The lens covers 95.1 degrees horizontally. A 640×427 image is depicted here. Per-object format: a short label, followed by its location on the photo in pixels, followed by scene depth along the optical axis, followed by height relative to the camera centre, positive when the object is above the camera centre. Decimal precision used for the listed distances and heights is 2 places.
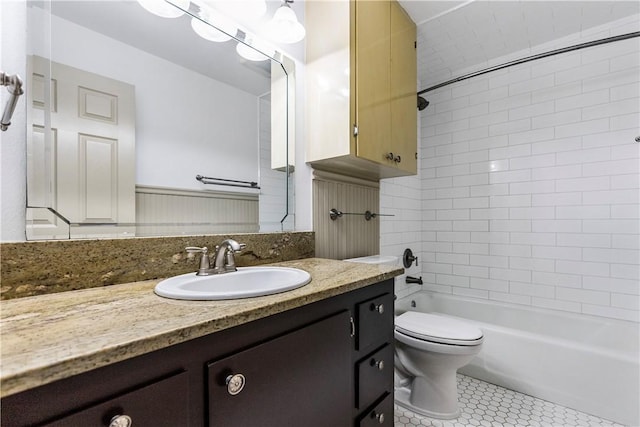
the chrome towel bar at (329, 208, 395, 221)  1.70 +0.02
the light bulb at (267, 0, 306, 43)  1.32 +0.88
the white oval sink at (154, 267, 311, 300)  0.71 -0.20
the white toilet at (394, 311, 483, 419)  1.52 -0.77
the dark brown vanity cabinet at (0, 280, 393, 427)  0.43 -0.32
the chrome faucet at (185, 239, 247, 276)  0.98 -0.15
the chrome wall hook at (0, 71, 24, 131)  0.62 +0.28
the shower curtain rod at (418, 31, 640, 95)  1.66 +1.01
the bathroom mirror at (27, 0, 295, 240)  0.83 +0.33
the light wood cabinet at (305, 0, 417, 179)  1.39 +0.67
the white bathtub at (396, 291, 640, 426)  1.53 -0.83
